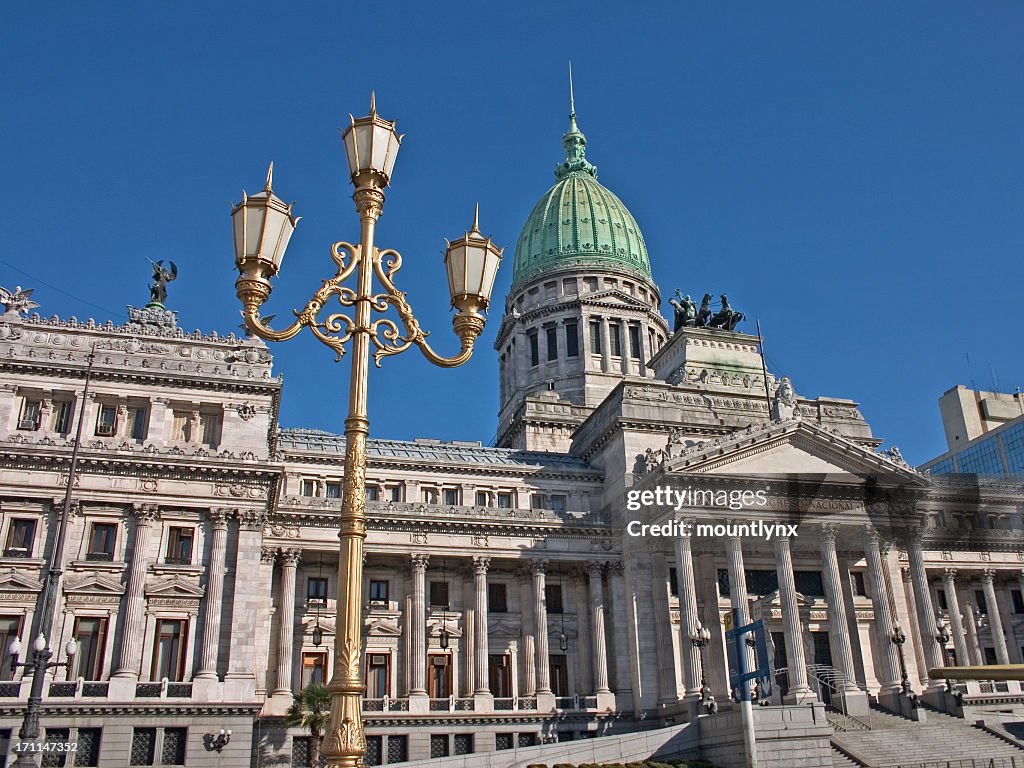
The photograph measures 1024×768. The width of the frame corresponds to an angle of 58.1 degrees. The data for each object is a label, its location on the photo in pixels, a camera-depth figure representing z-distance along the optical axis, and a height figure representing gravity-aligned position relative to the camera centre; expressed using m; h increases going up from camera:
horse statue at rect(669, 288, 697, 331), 77.56 +31.68
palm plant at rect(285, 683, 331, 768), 42.22 +0.15
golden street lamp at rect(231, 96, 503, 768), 14.56 +7.49
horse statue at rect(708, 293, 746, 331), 77.75 +30.80
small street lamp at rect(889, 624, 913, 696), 49.86 +3.23
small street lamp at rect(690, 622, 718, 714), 47.09 +3.19
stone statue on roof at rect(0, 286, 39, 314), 50.58 +21.92
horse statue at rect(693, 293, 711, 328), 77.69 +31.36
